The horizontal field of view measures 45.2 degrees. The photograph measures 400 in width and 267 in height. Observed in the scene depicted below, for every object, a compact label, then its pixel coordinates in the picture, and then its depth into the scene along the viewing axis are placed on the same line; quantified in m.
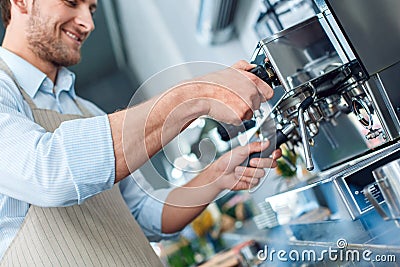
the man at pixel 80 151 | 0.70
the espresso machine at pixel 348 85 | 0.76
